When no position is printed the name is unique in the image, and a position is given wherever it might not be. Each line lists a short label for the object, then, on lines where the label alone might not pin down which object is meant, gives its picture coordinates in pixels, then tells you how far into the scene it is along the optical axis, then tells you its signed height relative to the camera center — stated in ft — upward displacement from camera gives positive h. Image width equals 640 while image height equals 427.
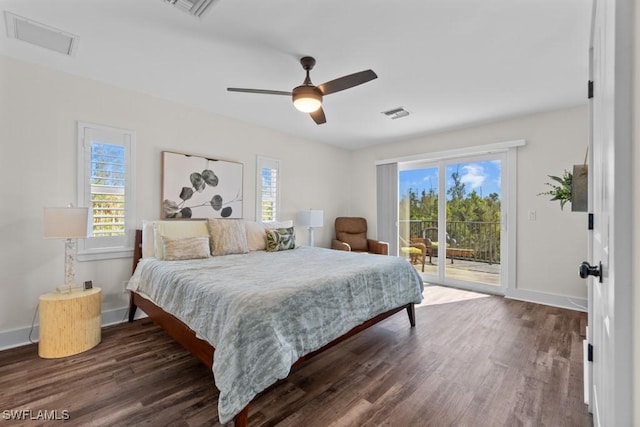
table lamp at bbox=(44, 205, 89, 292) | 7.52 -0.31
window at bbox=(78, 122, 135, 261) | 9.30 +0.86
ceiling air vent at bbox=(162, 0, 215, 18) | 5.93 +4.55
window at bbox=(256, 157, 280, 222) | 14.03 +1.27
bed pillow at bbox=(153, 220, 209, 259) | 9.50 -0.62
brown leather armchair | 16.39 -1.46
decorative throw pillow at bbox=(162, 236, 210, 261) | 9.23 -1.19
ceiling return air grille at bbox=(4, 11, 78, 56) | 6.70 +4.58
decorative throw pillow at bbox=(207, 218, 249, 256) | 10.64 -0.92
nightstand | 7.55 -3.10
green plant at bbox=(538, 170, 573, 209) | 8.75 +0.76
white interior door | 2.17 -0.18
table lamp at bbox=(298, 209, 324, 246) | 14.65 -0.26
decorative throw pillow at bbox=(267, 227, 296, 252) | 12.01 -1.13
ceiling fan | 6.98 +3.37
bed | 4.98 -2.00
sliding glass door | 13.79 -0.25
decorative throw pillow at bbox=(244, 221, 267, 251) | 11.87 -0.97
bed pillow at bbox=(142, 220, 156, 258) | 9.75 -1.01
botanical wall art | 11.09 +1.14
